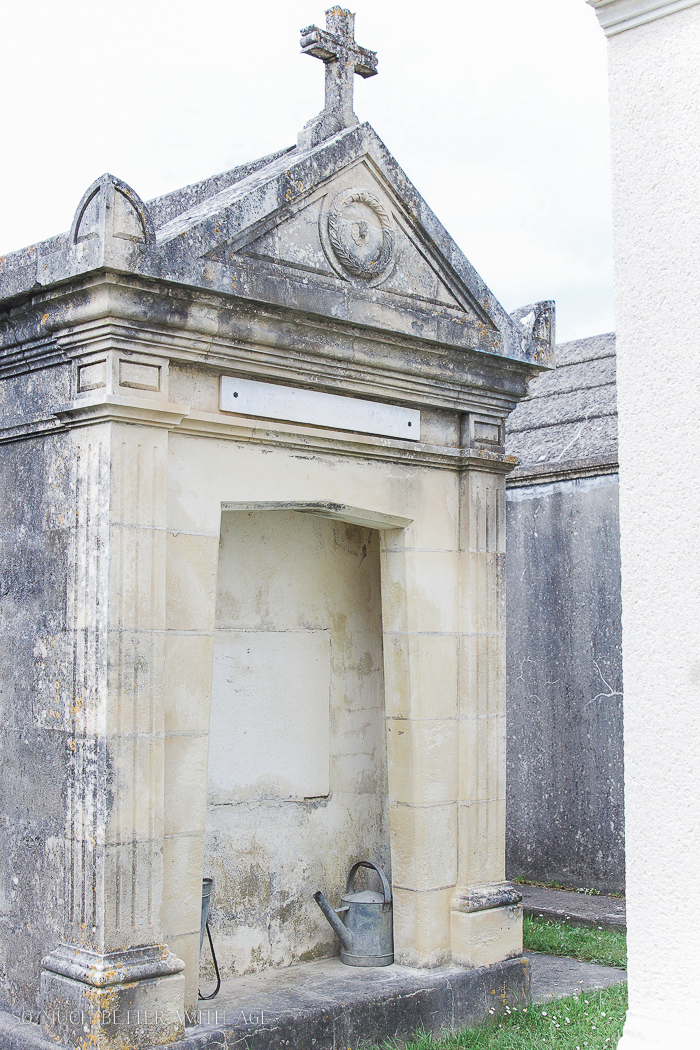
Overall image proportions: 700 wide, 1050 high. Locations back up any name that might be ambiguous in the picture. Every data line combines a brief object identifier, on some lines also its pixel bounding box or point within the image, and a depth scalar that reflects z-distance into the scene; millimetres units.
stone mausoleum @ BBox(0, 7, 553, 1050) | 4047
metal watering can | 5141
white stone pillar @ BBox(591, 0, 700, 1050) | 2125
